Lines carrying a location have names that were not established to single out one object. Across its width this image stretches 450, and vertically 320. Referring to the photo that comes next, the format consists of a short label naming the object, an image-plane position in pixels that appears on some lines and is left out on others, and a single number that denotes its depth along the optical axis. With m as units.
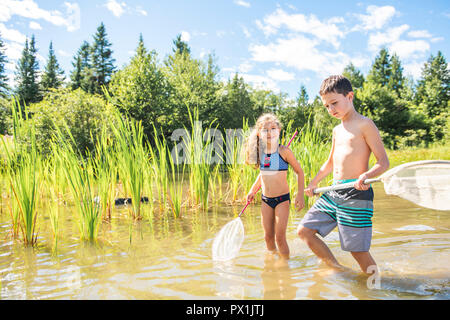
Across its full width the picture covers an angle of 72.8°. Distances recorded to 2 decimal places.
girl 2.79
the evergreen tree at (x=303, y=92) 55.34
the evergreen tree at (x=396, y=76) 46.75
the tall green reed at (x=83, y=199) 3.06
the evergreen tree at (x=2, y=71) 36.69
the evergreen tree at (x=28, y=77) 39.66
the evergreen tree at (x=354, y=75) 41.66
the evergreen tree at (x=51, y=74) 41.25
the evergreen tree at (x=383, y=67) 48.69
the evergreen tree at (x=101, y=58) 42.76
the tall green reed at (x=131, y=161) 3.83
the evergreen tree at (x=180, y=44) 43.59
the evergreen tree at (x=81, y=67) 42.34
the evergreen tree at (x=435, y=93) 34.16
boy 2.14
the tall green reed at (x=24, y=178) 2.97
